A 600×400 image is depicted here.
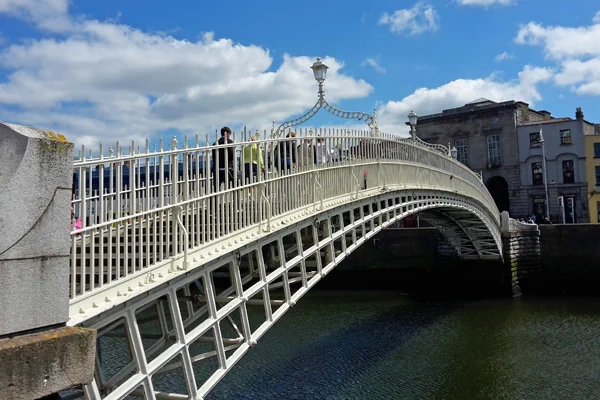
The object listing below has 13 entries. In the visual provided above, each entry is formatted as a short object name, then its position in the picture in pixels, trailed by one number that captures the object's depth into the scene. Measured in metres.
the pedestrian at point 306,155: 9.23
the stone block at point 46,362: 3.20
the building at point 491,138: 40.44
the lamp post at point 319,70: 11.59
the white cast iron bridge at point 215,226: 5.06
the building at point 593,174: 37.78
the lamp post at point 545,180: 36.06
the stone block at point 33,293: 3.31
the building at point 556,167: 38.16
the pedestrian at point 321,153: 9.78
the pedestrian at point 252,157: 7.55
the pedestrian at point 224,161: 6.85
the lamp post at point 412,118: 17.03
